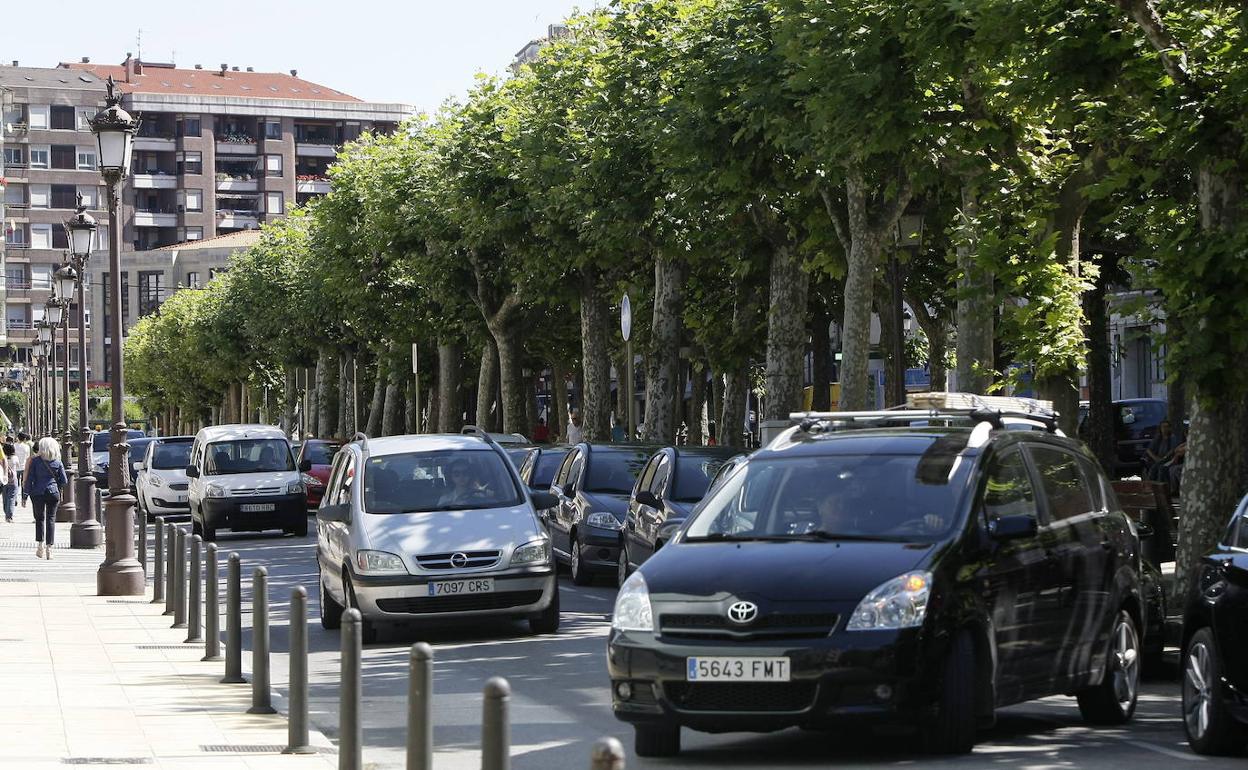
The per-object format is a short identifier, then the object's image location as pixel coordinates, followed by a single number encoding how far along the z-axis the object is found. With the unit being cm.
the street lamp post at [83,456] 3434
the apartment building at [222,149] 16362
